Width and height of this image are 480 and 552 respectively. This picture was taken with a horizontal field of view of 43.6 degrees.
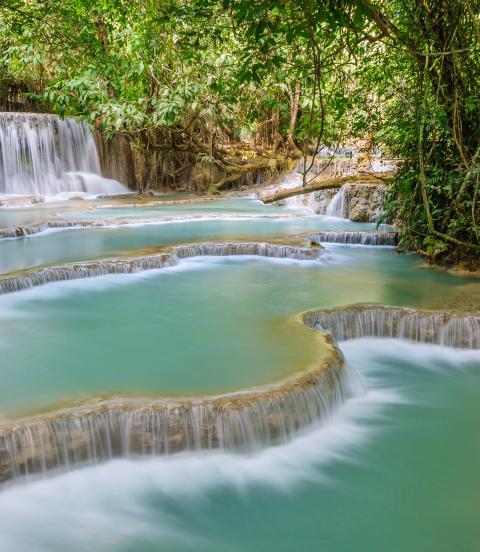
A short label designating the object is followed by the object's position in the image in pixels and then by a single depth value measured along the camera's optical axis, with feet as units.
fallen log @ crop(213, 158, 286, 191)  56.24
